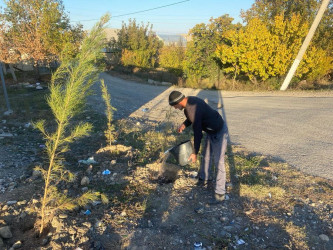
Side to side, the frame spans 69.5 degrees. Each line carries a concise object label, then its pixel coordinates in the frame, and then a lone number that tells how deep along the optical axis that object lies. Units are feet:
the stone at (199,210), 11.10
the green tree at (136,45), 81.41
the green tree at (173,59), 81.15
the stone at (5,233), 8.84
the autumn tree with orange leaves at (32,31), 40.09
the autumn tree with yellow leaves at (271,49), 44.01
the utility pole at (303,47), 38.46
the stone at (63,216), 9.82
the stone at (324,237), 9.62
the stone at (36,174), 13.73
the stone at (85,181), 13.06
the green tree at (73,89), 8.87
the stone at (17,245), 8.50
